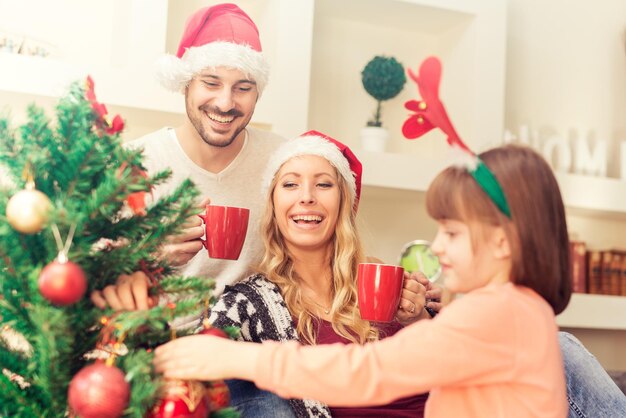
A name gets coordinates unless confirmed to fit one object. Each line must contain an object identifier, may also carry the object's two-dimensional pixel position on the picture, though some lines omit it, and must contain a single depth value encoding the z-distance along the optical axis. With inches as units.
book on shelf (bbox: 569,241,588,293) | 128.6
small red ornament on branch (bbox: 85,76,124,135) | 41.3
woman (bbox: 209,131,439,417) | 65.1
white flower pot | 113.3
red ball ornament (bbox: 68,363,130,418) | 34.7
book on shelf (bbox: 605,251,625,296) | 129.7
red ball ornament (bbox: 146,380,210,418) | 37.0
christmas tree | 35.6
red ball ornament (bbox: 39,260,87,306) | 34.5
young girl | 38.4
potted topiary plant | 113.5
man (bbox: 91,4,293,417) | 79.1
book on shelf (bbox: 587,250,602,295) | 129.5
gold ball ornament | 35.6
